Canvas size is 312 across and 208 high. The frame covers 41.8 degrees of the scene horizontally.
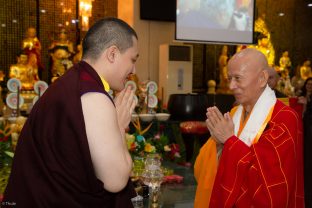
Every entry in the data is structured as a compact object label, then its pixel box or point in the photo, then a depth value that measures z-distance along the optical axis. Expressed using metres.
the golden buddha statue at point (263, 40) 8.86
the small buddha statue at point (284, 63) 9.21
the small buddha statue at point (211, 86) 8.02
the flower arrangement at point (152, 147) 2.60
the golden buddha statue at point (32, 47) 7.21
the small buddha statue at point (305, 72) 9.20
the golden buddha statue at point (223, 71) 8.24
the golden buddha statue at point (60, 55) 7.38
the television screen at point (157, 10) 6.92
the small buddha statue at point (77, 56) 7.57
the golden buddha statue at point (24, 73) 6.71
